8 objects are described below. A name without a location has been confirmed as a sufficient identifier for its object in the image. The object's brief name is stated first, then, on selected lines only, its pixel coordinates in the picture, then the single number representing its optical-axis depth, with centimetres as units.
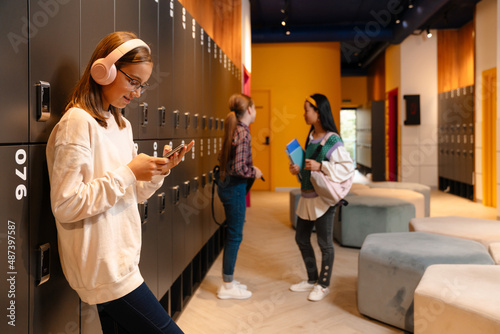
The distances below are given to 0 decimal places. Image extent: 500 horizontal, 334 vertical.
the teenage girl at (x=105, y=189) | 129
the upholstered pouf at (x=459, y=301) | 203
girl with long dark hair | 336
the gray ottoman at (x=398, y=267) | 282
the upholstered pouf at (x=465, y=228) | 330
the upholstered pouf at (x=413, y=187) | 604
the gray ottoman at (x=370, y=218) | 490
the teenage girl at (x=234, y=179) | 346
